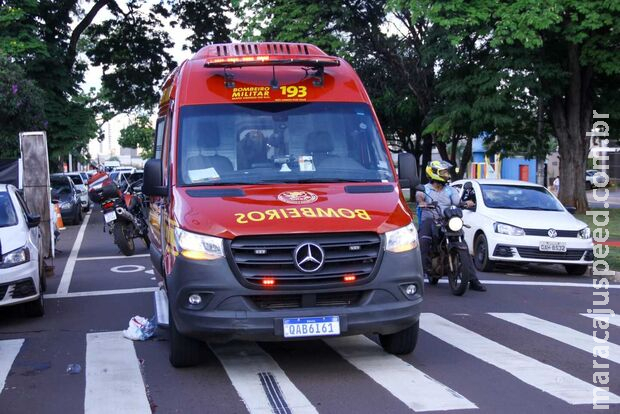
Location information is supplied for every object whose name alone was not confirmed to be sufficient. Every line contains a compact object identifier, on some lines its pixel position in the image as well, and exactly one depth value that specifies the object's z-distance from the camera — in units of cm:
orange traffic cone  2461
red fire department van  614
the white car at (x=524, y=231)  1307
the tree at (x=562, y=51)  2139
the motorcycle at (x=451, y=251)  1065
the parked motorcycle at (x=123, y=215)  1608
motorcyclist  1121
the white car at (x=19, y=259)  894
